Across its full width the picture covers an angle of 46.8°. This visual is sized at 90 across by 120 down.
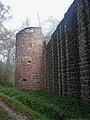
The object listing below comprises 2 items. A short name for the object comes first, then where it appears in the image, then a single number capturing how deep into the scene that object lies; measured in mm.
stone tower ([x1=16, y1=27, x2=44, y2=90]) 8902
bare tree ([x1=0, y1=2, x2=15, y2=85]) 12761
